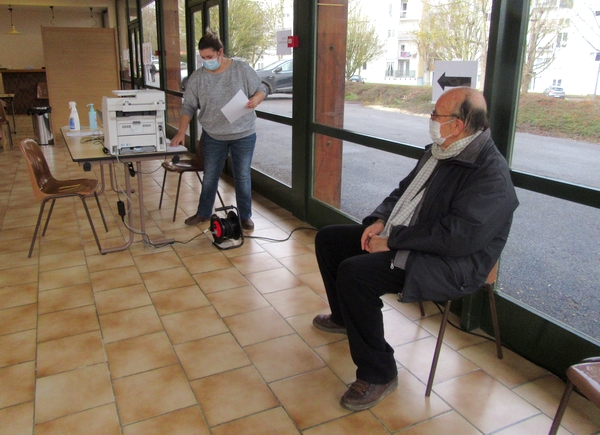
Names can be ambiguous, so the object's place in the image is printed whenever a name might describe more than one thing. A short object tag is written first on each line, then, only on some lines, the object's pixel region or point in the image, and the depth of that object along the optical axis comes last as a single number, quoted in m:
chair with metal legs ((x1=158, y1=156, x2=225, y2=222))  4.05
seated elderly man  1.76
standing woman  3.54
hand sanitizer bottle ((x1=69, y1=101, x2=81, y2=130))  3.99
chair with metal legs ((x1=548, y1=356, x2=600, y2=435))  1.38
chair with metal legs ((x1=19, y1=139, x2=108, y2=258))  3.21
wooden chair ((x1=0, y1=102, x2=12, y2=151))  7.21
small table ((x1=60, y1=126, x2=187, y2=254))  3.09
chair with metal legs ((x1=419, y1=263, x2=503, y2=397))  1.95
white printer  3.10
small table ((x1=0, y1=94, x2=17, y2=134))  8.12
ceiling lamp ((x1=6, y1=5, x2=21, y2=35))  12.34
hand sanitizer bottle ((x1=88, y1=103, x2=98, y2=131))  4.09
